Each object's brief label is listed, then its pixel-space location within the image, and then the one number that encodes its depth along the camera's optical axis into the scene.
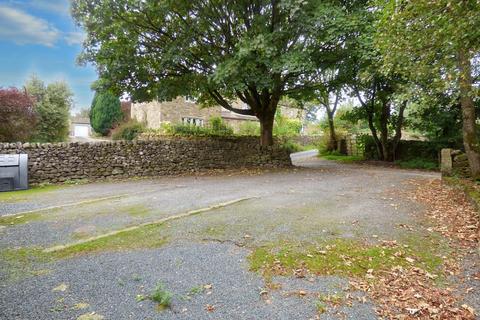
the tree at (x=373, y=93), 10.23
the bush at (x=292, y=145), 27.09
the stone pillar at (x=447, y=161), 9.94
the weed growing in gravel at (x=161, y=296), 2.96
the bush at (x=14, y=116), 14.79
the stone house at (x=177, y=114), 24.73
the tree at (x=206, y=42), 10.36
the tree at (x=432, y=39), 5.11
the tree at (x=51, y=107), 19.05
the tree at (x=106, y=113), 29.98
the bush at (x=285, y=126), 29.25
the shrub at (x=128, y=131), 22.00
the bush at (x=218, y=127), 20.20
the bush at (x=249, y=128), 24.92
